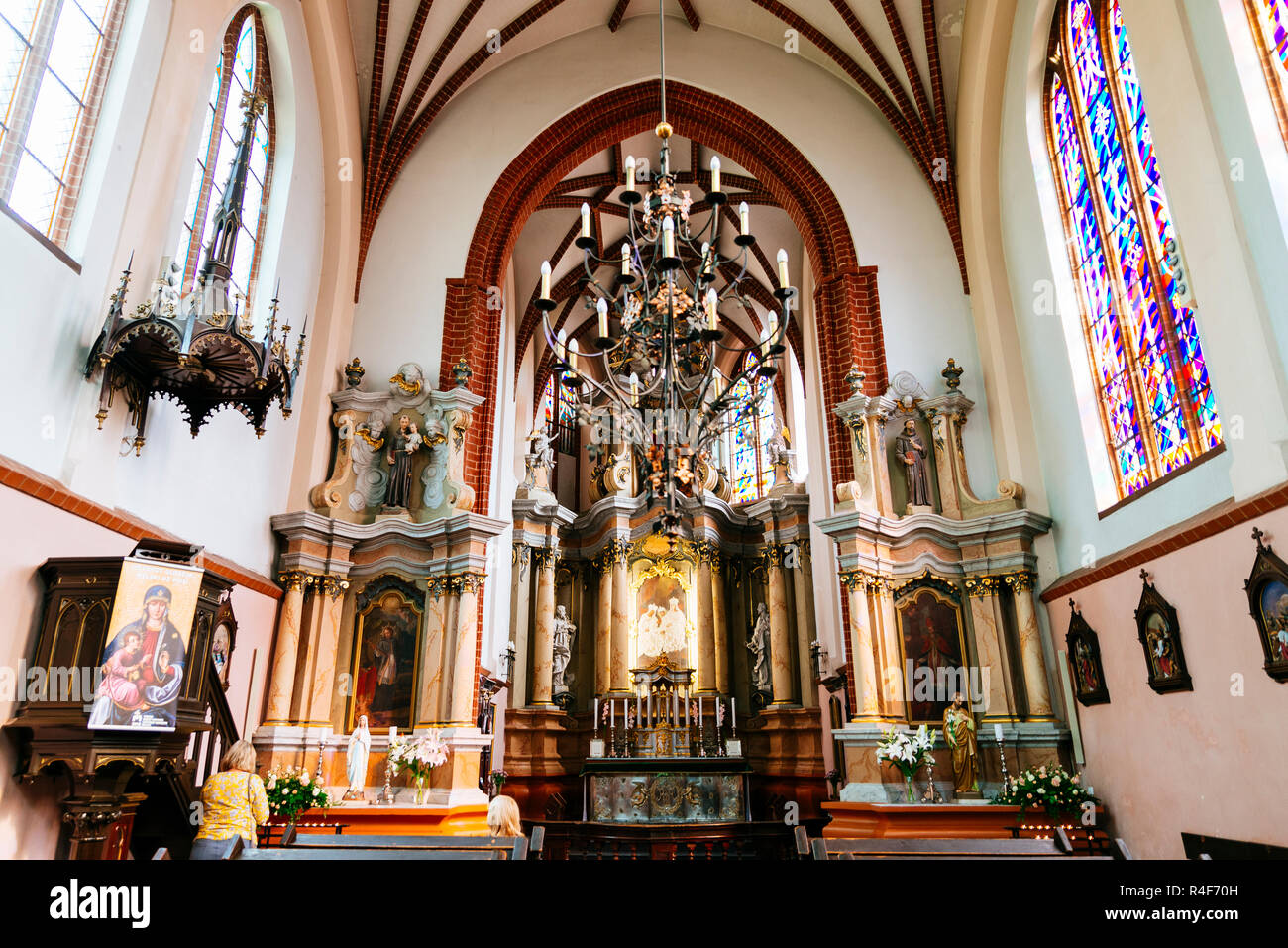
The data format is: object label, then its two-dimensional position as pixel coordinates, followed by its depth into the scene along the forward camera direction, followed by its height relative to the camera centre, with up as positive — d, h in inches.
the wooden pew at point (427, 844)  179.0 -19.0
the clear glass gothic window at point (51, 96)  244.2 +191.1
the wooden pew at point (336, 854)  172.5 -19.1
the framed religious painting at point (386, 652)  404.5 +49.4
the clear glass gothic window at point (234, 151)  343.6 +254.9
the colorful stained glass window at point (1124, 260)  301.0 +184.1
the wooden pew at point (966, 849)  186.8 -20.6
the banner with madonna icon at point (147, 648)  223.8 +29.4
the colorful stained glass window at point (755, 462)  756.0 +252.9
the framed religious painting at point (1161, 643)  281.3 +34.7
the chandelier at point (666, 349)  263.1 +131.3
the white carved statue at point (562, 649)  622.4 +75.8
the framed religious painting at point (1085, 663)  343.9 +34.8
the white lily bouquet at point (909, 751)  367.2 +0.9
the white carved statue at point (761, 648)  624.1 +75.1
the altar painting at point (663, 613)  642.2 +103.7
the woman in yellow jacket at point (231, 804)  206.8 -10.2
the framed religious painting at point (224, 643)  331.3 +44.5
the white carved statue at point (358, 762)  373.1 -1.1
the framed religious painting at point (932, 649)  401.4 +47.3
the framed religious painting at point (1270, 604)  226.5 +37.5
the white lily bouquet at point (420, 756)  376.5 +1.1
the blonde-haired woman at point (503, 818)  239.3 -16.3
